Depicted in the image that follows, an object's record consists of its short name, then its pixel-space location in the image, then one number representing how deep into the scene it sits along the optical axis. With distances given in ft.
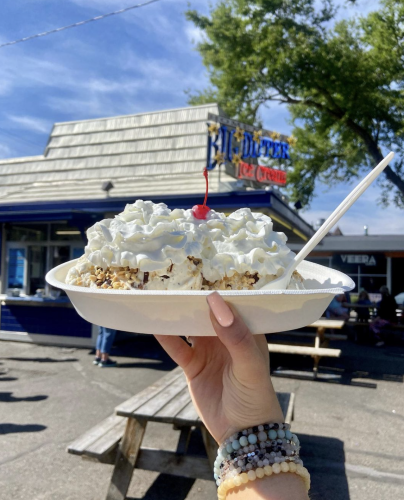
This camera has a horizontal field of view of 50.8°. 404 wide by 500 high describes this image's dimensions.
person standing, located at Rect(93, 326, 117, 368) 25.38
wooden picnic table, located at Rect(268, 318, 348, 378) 23.79
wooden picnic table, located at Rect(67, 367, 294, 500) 10.71
